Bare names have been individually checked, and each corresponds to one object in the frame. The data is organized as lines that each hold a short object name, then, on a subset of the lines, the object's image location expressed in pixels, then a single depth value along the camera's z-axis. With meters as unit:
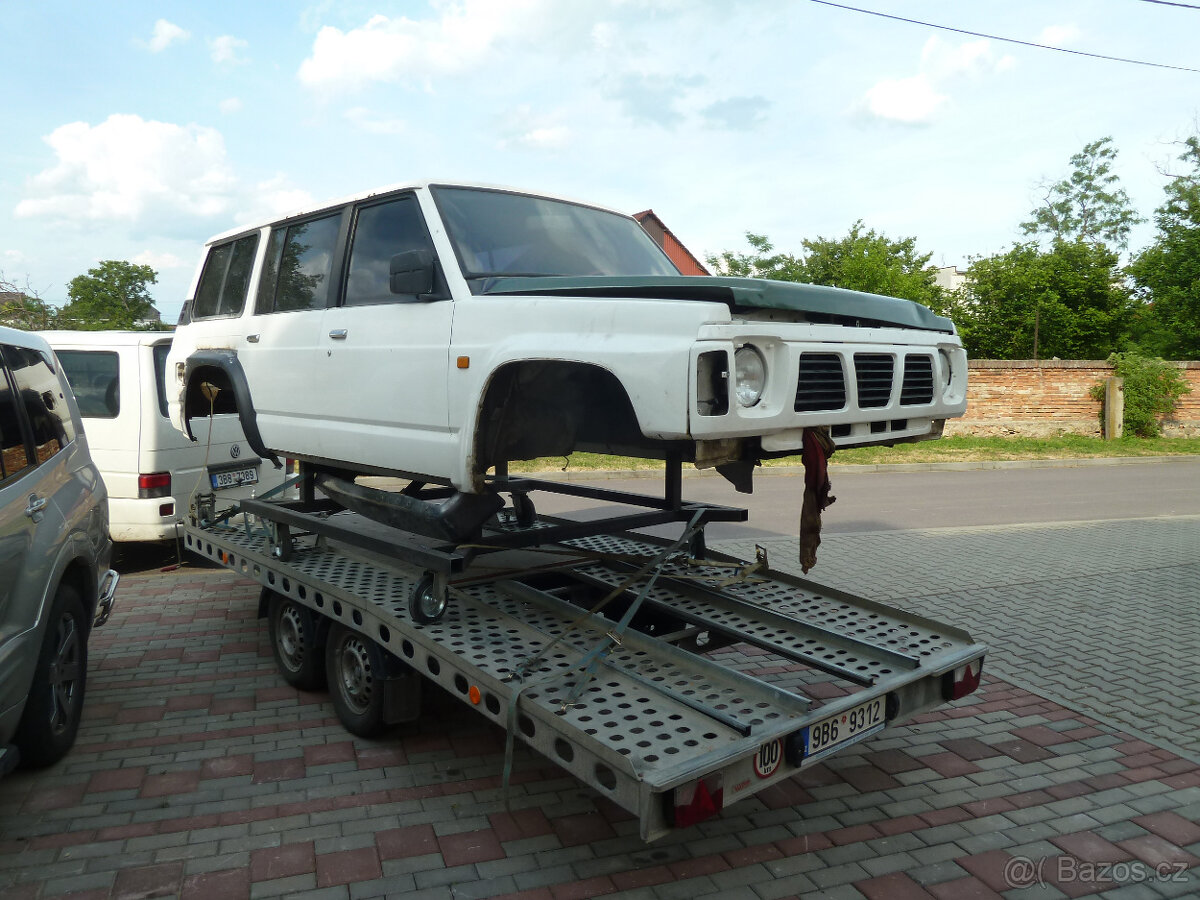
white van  7.25
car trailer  2.85
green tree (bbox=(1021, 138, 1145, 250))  50.78
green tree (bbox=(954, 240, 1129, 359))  30.00
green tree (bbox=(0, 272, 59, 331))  14.59
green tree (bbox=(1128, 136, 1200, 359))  30.78
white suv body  3.10
